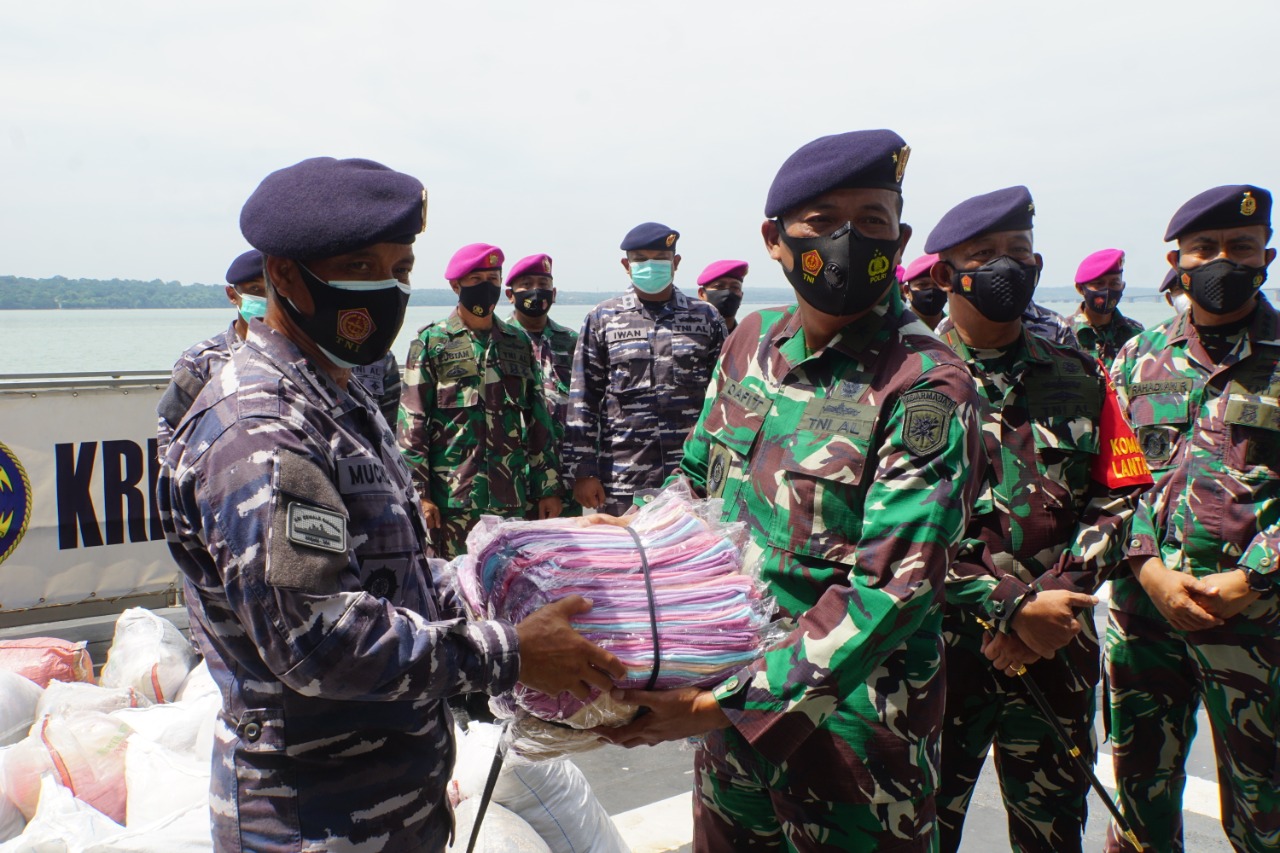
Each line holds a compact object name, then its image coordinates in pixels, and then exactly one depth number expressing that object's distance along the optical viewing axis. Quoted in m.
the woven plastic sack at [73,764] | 3.16
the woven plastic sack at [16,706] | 3.76
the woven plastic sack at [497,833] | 2.79
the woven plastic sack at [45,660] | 4.19
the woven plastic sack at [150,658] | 4.35
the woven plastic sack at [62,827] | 2.62
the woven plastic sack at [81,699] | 3.78
